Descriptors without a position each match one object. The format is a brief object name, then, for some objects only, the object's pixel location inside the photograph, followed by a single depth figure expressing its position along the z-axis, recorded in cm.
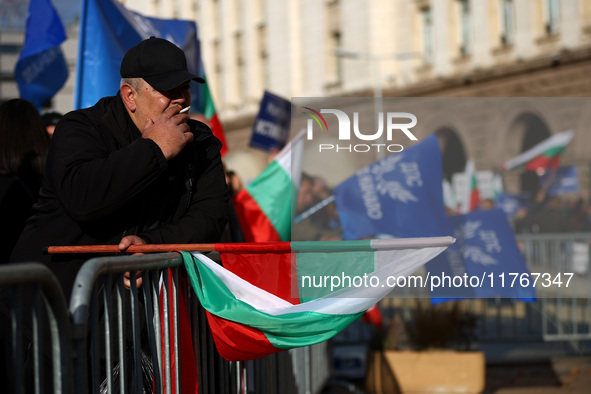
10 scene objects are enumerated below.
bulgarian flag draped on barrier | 713
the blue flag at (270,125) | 2333
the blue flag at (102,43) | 1295
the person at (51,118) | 1255
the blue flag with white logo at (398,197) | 1172
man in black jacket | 645
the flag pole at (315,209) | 1004
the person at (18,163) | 902
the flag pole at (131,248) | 656
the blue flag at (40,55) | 1652
